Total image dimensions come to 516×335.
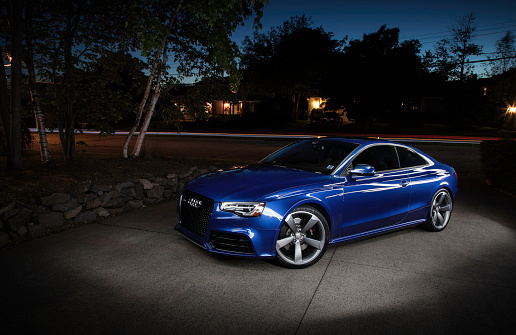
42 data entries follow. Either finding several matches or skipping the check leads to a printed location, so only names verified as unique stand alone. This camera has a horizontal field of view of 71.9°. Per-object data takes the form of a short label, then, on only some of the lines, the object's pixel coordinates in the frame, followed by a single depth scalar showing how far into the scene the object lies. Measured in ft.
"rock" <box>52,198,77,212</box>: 18.17
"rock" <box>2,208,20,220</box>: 15.84
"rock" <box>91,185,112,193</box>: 20.19
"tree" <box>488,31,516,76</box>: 122.31
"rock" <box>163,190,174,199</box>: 24.85
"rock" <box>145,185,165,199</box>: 23.47
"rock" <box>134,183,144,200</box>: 22.61
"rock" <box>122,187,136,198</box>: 21.88
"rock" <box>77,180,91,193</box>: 19.66
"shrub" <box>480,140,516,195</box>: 28.25
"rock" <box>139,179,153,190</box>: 23.11
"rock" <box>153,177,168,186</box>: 24.29
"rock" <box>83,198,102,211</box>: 19.69
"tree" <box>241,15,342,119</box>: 127.13
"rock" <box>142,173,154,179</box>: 23.97
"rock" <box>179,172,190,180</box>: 26.40
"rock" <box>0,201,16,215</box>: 15.76
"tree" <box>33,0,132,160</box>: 26.78
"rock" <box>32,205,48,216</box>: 17.24
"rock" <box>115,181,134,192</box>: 21.34
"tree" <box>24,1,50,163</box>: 26.35
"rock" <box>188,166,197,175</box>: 27.56
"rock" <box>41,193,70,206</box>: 17.78
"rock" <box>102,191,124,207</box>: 20.59
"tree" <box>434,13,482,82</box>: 161.79
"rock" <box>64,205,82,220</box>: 18.62
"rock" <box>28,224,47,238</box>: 16.63
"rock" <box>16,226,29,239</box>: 16.29
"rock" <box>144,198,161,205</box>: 23.41
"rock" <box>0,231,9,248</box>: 15.55
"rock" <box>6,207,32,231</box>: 15.99
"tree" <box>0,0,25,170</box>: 22.52
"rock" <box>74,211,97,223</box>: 19.13
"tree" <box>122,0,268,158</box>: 24.27
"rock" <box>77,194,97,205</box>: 19.39
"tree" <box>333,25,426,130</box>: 103.86
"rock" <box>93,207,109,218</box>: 20.26
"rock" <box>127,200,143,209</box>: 22.12
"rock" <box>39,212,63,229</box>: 17.39
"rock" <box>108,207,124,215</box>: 21.04
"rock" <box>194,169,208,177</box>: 27.96
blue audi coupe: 13.05
